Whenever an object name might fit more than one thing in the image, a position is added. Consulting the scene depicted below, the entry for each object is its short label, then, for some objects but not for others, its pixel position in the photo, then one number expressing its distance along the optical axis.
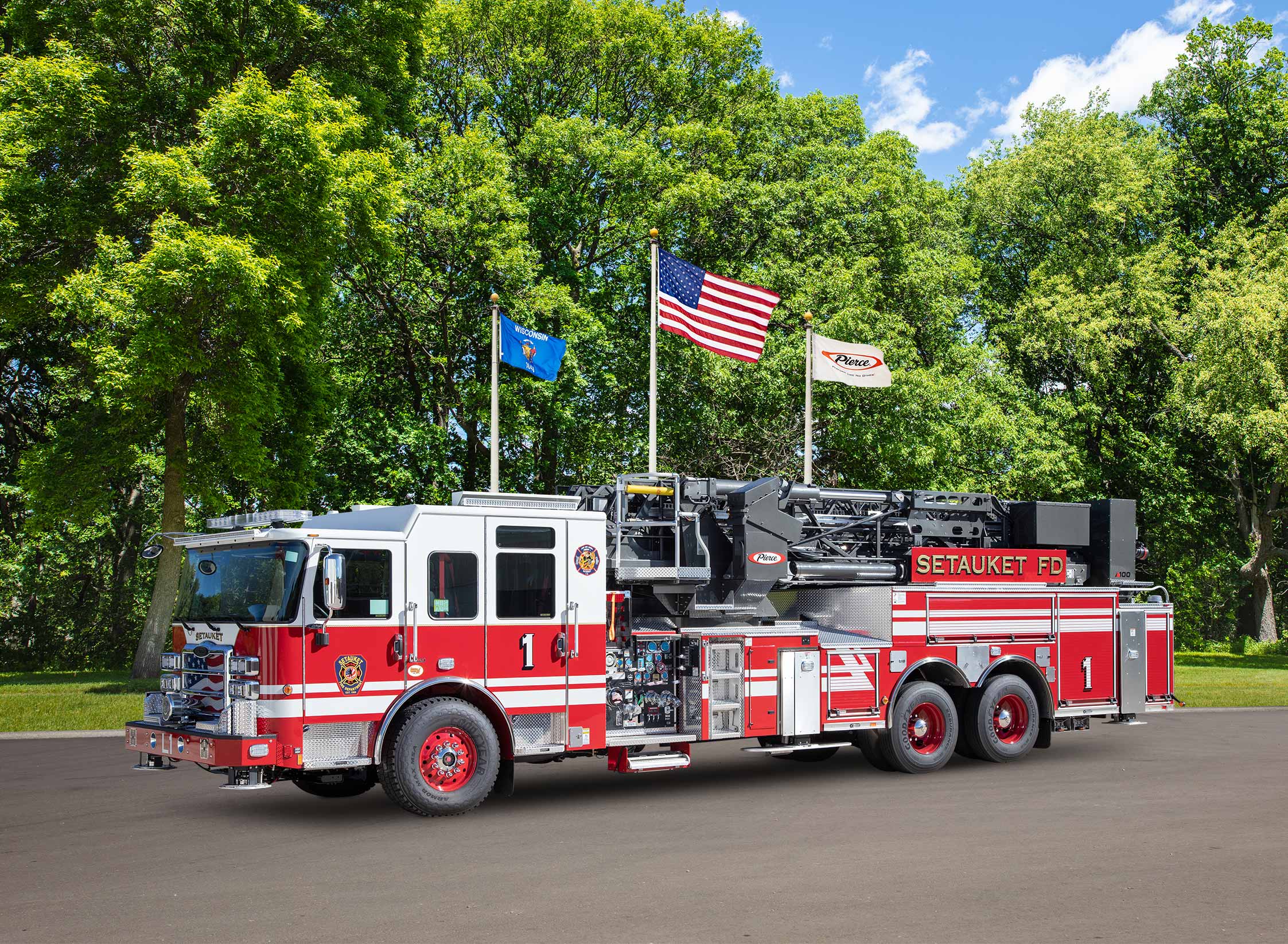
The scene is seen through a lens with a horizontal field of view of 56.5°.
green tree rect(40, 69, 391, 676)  21.98
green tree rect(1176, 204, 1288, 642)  31.38
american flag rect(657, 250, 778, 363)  19.88
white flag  20.66
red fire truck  10.52
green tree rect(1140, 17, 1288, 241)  41.09
